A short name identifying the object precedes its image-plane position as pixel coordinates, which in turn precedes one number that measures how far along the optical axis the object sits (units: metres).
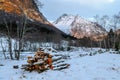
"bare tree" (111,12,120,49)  29.21
